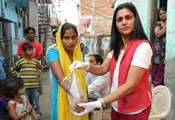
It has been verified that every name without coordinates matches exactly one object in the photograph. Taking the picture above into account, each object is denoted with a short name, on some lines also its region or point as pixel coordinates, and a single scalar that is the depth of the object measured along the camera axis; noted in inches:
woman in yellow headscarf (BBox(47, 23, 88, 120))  66.9
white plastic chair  79.7
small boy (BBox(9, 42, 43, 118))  126.4
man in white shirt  109.0
